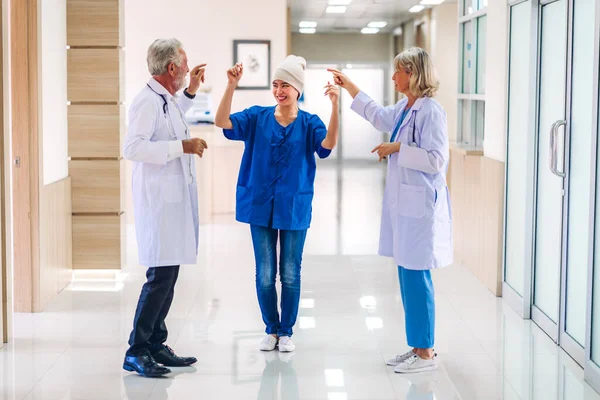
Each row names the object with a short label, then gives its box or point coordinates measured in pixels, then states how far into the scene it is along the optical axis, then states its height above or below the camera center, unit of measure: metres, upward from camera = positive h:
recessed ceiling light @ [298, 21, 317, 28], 16.80 +1.93
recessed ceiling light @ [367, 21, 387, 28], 16.92 +1.95
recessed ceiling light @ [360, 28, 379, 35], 18.28 +1.95
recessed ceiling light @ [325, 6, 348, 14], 14.10 +1.87
